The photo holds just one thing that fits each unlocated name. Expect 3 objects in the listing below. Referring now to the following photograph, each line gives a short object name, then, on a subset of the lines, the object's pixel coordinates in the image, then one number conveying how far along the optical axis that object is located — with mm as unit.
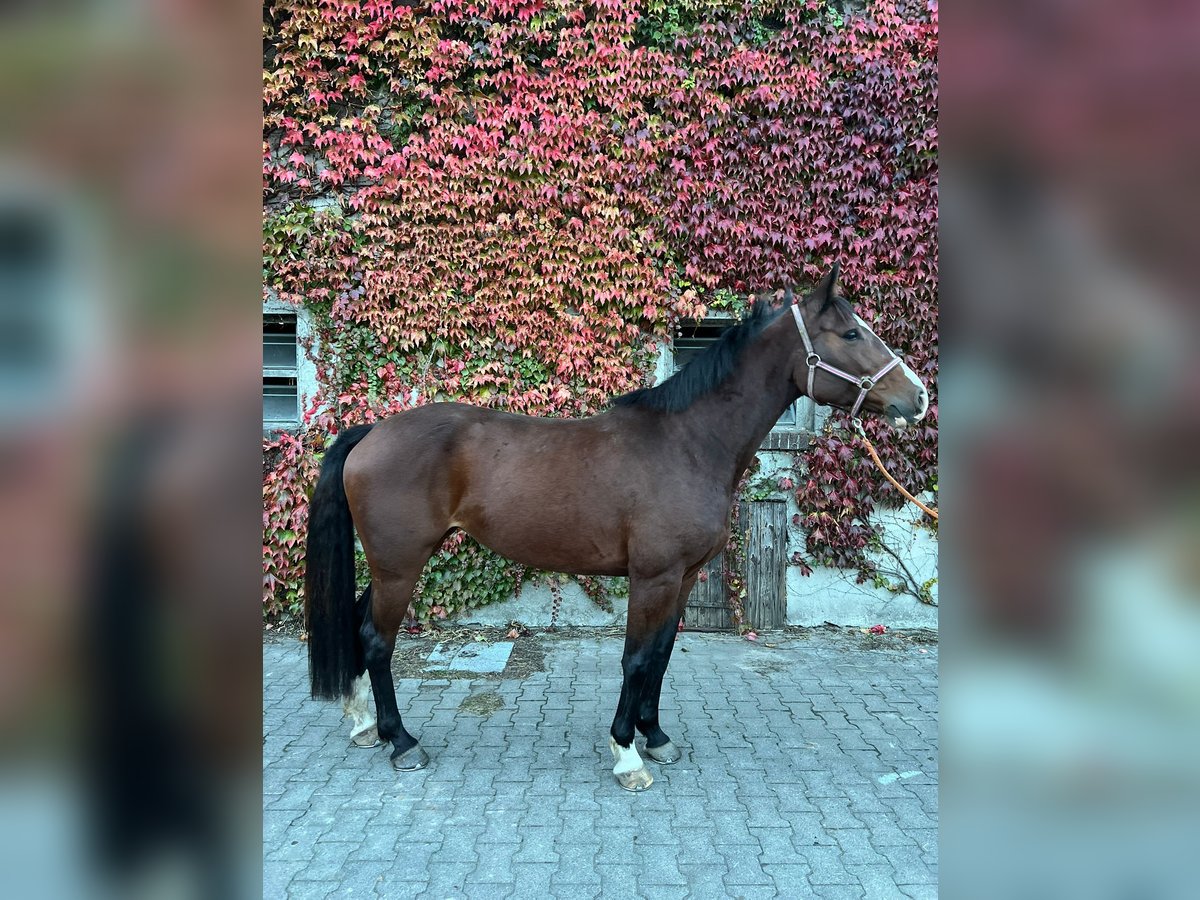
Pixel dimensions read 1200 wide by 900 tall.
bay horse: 3271
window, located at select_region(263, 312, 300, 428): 5727
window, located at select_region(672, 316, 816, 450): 5604
